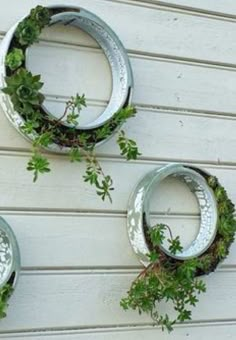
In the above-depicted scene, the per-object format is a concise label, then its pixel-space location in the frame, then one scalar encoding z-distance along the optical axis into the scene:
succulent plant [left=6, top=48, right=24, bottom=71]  1.38
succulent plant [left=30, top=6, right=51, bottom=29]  1.42
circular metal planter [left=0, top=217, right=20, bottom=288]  1.36
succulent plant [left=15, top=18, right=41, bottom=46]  1.40
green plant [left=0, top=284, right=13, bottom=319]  1.32
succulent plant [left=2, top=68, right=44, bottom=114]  1.36
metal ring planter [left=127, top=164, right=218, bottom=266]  1.53
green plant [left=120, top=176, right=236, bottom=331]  1.50
